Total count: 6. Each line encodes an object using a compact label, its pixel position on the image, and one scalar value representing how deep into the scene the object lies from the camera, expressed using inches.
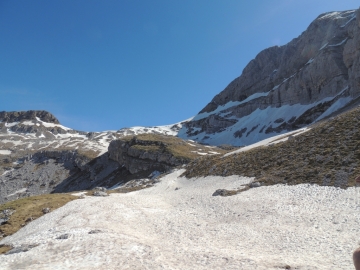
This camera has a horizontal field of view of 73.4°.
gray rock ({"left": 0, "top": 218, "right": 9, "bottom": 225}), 1299.2
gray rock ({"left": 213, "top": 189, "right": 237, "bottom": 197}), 1244.5
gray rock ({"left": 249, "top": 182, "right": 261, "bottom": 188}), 1239.4
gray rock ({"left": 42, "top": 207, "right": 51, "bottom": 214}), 1383.1
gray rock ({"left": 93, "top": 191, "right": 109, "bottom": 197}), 1877.6
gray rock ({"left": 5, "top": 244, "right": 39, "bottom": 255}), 664.0
